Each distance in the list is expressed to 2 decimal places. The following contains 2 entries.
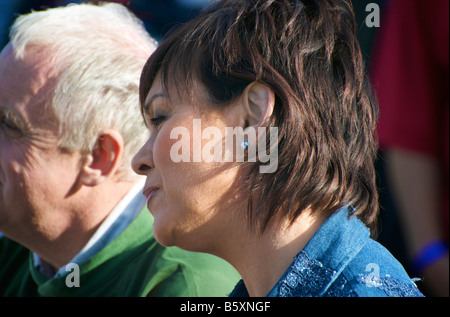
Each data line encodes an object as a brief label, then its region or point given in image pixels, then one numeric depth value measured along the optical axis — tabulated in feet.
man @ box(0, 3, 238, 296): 9.13
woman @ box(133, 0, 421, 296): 8.30
